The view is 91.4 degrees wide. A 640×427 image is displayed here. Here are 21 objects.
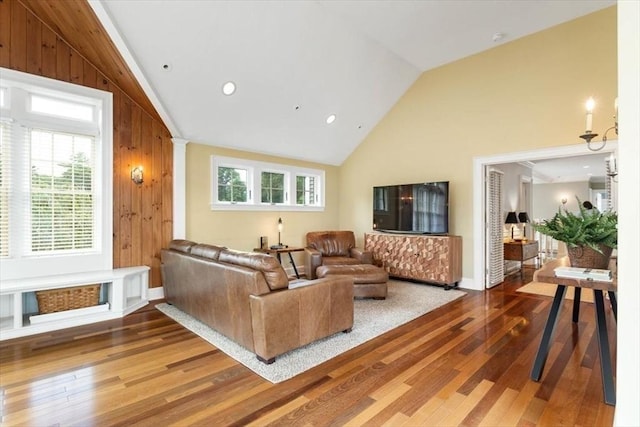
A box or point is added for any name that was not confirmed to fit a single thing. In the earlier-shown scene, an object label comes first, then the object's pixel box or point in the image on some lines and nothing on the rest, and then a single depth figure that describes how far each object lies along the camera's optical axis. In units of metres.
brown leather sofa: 2.58
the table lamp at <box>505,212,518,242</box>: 6.86
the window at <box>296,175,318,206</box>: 6.56
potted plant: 2.16
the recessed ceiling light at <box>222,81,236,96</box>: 4.22
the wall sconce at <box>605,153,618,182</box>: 3.37
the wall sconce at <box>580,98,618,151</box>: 2.34
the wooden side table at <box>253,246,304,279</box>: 5.37
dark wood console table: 6.53
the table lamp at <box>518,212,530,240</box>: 7.12
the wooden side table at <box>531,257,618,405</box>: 2.01
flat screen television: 5.20
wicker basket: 3.45
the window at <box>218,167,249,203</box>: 5.36
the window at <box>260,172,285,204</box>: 5.92
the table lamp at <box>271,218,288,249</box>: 5.55
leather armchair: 5.20
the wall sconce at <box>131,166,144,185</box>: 4.33
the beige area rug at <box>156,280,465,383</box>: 2.57
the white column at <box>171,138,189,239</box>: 4.71
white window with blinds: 3.53
